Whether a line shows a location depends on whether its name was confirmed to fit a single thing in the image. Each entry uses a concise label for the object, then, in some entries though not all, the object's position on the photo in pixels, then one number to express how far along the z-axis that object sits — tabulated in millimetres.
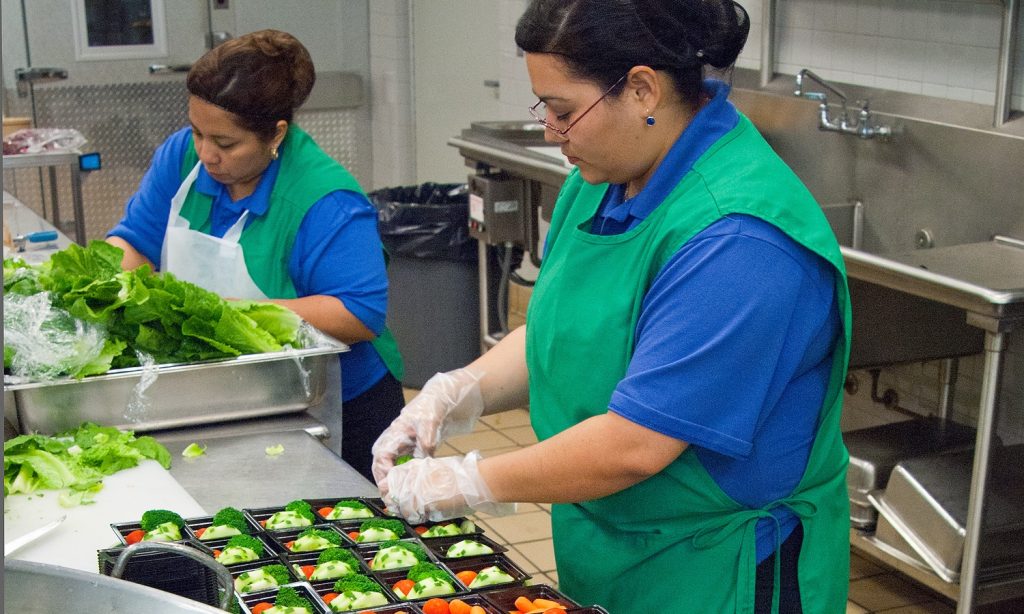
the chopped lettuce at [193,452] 2086
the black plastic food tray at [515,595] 1407
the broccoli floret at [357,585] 1425
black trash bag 4926
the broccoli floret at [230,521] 1635
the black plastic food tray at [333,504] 1737
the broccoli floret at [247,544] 1548
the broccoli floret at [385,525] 1648
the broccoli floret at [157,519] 1607
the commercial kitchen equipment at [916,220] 2797
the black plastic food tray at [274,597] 1382
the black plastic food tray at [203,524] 1643
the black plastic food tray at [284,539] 1590
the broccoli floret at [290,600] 1382
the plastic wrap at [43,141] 4906
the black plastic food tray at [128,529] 1613
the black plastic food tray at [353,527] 1655
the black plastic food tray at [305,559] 1514
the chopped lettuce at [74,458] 1888
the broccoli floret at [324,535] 1612
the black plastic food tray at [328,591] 1420
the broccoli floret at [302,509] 1705
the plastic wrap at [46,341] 2027
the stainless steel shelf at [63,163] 4756
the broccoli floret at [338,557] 1523
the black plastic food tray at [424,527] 1673
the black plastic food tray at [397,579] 1432
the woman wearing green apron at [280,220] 2416
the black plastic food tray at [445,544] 1594
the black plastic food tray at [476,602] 1393
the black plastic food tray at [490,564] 1508
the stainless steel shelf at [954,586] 2951
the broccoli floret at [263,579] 1430
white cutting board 1692
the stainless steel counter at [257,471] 1936
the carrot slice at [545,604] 1395
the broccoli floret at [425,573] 1471
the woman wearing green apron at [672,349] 1405
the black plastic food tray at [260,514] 1691
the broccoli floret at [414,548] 1563
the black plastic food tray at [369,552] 1559
